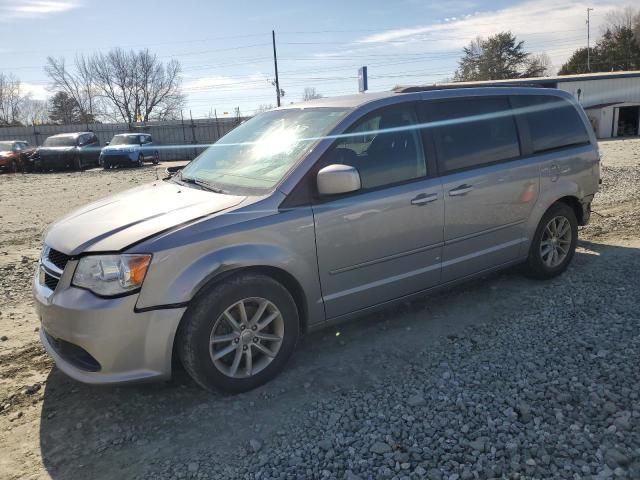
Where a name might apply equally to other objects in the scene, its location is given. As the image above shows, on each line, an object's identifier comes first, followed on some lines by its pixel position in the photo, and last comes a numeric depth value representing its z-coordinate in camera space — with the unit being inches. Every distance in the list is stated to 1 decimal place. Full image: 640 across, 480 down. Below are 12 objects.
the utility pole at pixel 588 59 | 2425.3
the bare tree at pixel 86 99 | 2699.3
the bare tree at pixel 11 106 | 2699.3
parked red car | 912.3
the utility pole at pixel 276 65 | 1647.4
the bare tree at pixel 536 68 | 2583.7
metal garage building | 1440.7
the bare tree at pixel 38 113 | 2779.8
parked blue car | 909.8
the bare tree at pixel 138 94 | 2679.6
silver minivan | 114.1
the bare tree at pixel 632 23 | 2466.8
